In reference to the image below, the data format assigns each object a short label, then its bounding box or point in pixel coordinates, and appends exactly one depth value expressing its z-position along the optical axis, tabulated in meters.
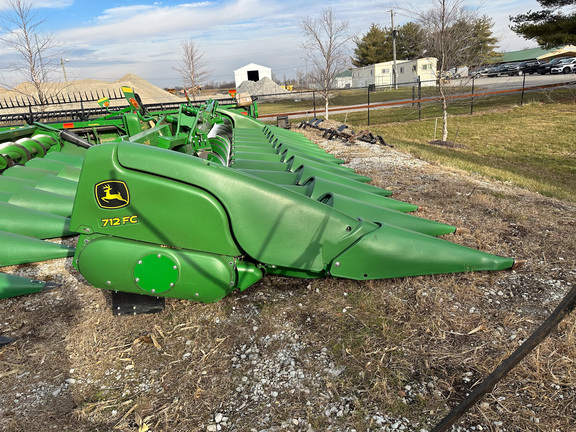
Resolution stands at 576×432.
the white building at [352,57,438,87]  42.49
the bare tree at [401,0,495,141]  12.80
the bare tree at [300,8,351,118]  18.83
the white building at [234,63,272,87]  62.75
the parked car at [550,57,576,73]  30.21
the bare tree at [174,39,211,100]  22.19
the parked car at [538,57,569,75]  32.32
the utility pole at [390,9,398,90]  42.46
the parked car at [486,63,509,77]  36.51
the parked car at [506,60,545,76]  34.12
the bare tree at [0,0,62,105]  13.23
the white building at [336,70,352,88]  57.69
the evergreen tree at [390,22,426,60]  51.18
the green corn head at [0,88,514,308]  2.61
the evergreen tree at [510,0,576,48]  20.30
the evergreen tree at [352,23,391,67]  55.09
